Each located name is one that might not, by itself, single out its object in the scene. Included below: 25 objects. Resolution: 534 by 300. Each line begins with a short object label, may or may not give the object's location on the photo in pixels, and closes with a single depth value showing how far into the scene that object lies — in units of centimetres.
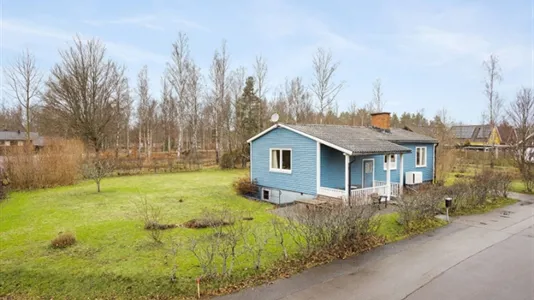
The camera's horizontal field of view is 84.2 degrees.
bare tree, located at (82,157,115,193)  1595
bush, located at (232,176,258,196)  1590
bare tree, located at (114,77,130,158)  3431
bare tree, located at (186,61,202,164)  3272
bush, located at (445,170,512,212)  1191
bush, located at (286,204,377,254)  677
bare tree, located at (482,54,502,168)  3453
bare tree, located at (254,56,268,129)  3433
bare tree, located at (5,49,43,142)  2953
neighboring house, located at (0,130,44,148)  5036
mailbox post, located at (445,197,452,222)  1038
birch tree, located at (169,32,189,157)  3219
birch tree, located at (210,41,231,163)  3300
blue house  1274
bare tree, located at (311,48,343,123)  3266
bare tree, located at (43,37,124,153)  2741
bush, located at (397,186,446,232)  936
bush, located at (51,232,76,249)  733
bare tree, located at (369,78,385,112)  4128
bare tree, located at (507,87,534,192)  1742
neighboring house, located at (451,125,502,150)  4088
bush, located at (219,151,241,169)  2889
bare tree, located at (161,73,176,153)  3831
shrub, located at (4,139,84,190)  1650
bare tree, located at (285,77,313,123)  3866
